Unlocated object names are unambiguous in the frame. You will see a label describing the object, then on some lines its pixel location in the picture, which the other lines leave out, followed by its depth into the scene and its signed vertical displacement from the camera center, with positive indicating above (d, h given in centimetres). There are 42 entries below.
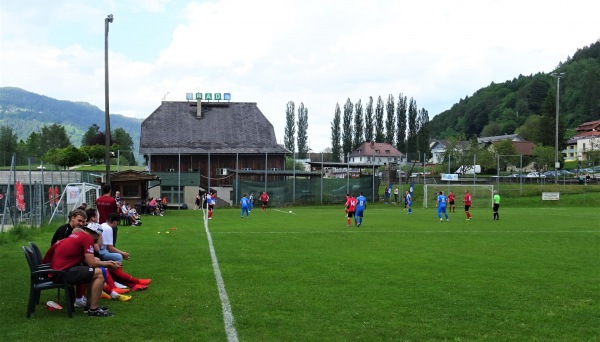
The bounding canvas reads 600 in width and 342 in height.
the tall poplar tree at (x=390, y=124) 11875 +926
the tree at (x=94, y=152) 9836 +339
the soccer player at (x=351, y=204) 2858 -138
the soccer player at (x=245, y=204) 3681 -181
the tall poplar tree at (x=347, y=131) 11812 +789
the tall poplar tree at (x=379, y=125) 11875 +907
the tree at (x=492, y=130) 16888 +1145
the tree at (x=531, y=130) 11913 +946
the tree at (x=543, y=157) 9162 +235
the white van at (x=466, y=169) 8182 +55
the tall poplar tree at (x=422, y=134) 11781 +734
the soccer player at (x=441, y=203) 3228 -151
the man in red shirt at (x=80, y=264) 869 -125
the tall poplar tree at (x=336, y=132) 11825 +772
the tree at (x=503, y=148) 10362 +424
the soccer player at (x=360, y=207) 2814 -149
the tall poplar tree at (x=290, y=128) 11394 +824
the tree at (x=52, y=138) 14162 +811
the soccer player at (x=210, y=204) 3525 -170
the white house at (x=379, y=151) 11856 +440
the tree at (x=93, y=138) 10825 +716
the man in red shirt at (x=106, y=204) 1548 -74
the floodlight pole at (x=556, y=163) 5599 +89
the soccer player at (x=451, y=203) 4060 -199
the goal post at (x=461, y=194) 5384 -181
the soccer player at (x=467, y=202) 3442 -160
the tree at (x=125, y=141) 12496 +770
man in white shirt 1103 -124
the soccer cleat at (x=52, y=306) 914 -189
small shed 4097 -66
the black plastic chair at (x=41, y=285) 860 -150
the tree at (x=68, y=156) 8705 +250
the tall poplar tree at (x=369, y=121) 11812 +977
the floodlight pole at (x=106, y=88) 3198 +434
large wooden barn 6512 +383
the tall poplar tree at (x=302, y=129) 11469 +806
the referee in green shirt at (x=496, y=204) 3241 -157
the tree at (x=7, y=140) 10905 +624
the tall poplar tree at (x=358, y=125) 11794 +900
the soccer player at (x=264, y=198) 4753 -183
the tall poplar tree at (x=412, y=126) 11844 +887
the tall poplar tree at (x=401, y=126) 11862 +888
